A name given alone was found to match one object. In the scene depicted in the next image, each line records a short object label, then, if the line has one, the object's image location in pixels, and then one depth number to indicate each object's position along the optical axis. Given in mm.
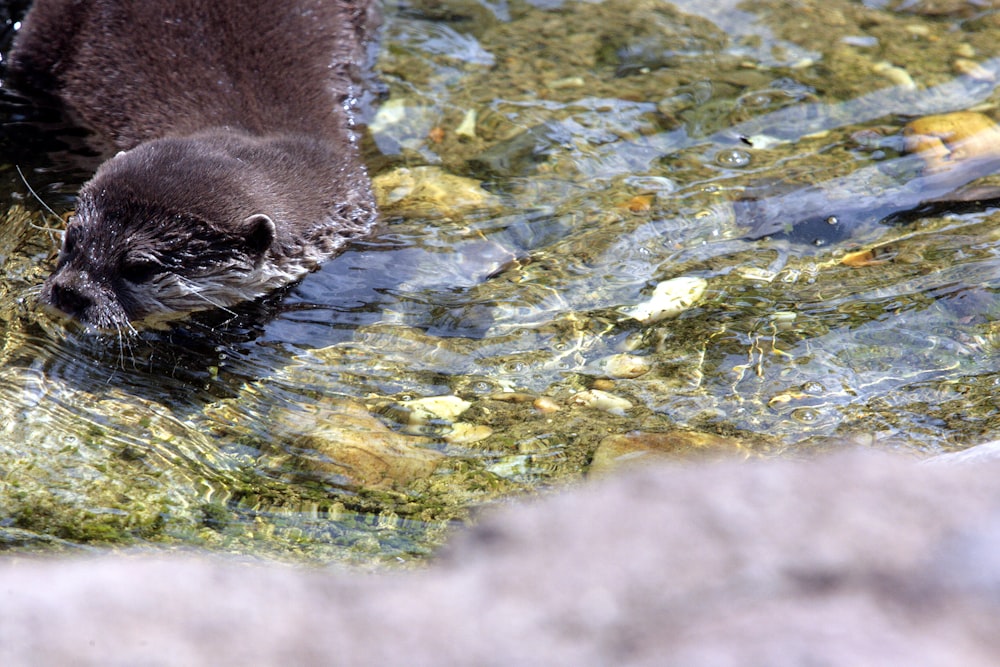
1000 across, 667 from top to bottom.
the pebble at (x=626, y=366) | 6187
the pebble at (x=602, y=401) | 5867
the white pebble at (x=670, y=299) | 6687
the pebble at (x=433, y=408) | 5852
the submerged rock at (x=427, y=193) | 8055
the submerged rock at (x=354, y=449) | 5391
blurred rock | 2186
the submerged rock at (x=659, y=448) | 5332
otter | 6941
